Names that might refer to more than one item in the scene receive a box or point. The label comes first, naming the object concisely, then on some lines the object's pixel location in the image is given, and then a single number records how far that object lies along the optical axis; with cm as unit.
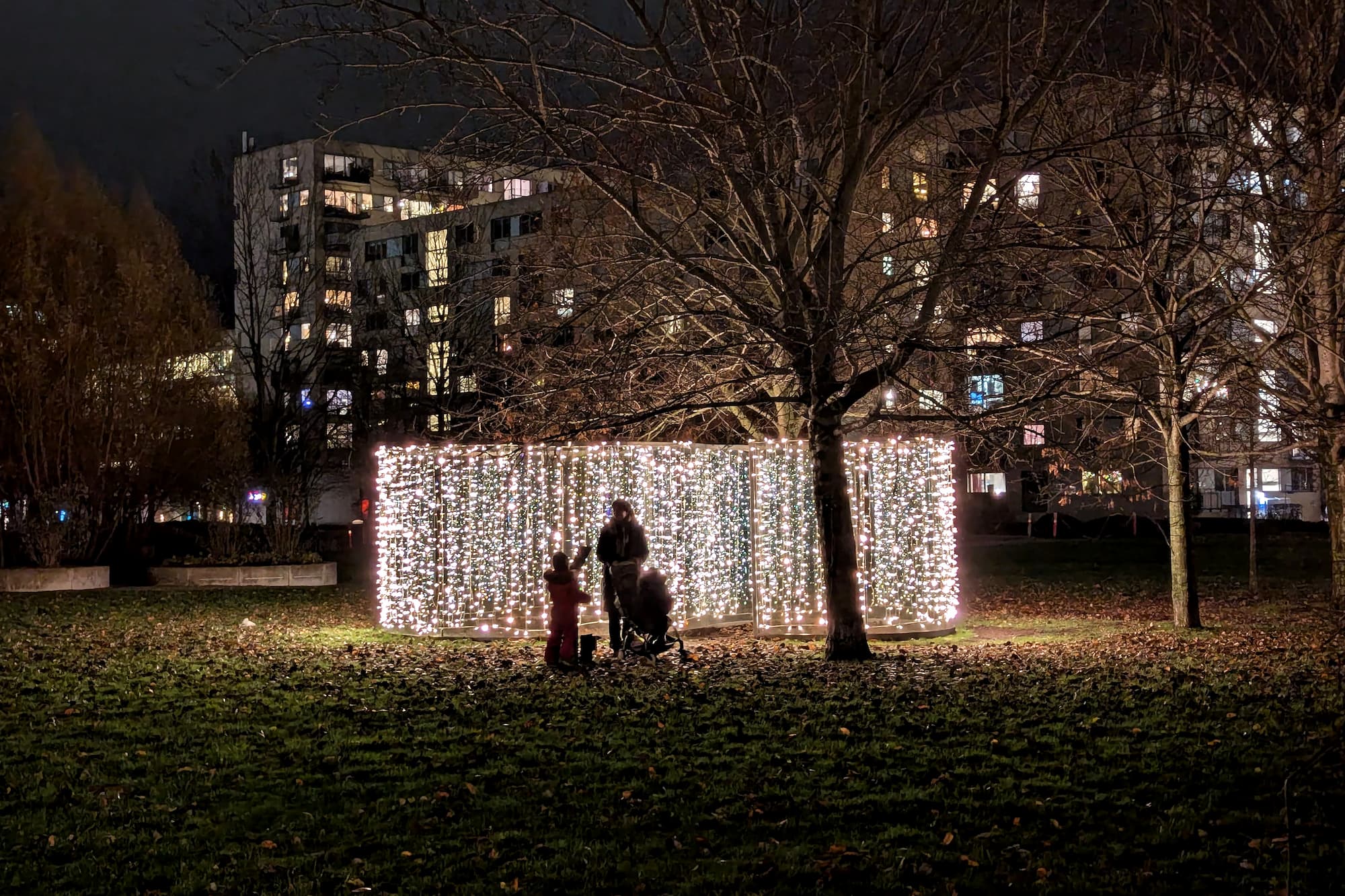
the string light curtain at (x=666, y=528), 1571
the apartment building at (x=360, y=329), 3541
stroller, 1347
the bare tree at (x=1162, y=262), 1339
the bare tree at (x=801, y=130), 1228
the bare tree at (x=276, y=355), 3619
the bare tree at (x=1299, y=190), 1338
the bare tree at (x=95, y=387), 2773
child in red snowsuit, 1267
